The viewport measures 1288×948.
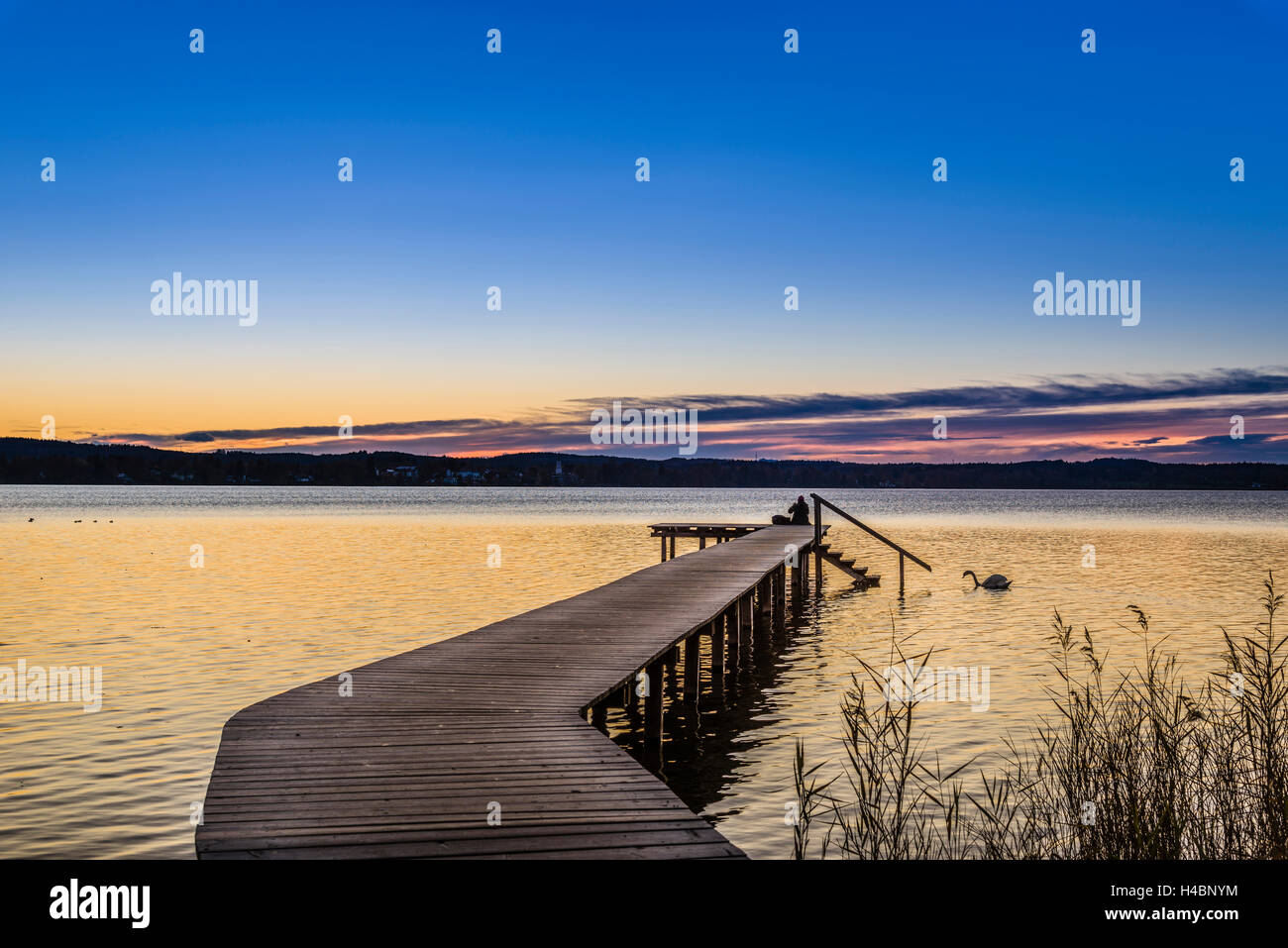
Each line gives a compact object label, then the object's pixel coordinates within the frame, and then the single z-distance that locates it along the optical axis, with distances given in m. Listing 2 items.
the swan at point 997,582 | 30.30
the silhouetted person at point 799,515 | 38.34
